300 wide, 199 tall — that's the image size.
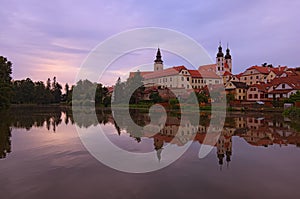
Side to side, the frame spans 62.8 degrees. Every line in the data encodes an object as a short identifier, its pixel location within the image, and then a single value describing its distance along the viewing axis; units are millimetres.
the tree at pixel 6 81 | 33438
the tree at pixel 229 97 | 39941
